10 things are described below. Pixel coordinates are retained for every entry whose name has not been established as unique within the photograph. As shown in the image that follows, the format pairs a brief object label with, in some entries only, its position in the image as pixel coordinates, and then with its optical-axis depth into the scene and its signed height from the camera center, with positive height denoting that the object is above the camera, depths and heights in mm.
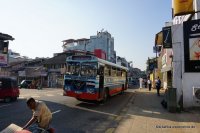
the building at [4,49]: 18612 +3502
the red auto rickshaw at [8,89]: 12042 -1301
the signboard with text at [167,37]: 9330 +2582
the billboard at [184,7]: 9025 +4471
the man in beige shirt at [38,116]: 3444 -1053
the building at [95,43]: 45246 +10593
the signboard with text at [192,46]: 8809 +1893
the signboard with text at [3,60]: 18612 +1971
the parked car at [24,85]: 29744 -2271
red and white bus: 9571 -169
